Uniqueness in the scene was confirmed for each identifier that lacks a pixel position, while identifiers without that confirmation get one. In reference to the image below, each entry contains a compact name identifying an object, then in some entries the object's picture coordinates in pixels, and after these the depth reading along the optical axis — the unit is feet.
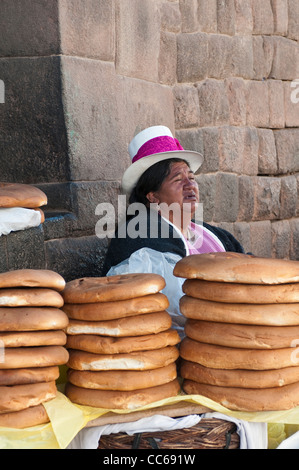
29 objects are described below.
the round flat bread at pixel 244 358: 7.16
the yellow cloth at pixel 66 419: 6.70
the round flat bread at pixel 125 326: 7.18
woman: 10.73
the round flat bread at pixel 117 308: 7.18
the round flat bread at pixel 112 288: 7.22
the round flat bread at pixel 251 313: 7.14
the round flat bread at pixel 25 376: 6.85
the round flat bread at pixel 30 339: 6.82
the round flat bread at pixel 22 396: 6.76
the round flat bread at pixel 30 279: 6.93
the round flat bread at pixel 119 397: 7.12
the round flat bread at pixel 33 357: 6.80
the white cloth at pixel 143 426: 7.02
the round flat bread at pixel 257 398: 7.22
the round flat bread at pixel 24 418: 6.81
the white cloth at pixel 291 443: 7.44
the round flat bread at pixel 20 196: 8.58
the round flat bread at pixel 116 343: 7.16
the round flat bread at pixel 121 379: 7.14
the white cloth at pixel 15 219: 8.67
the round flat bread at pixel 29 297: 6.91
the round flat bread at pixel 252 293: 7.14
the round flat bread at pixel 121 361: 7.19
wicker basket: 7.07
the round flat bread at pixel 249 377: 7.21
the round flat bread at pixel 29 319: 6.83
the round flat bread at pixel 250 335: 7.15
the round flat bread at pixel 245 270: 7.14
